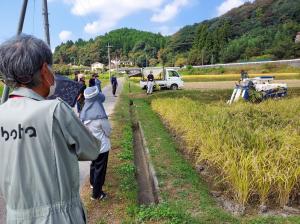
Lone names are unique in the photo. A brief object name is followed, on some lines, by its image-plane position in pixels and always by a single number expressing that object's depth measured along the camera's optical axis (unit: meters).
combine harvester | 10.64
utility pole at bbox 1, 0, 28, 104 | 5.37
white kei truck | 17.88
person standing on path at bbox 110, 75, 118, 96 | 16.36
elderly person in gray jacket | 1.08
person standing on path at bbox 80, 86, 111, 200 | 3.35
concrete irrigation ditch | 3.67
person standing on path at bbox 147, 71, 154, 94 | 15.87
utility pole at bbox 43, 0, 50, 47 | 6.65
